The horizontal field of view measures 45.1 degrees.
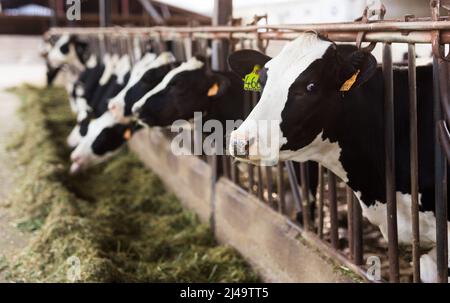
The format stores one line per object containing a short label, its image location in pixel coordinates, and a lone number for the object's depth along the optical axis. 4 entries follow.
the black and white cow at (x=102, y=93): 6.32
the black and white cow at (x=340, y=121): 2.26
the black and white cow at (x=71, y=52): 9.08
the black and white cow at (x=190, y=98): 3.86
